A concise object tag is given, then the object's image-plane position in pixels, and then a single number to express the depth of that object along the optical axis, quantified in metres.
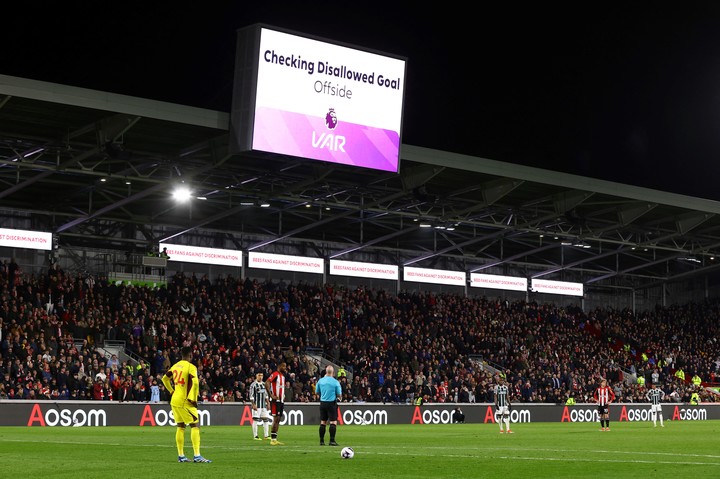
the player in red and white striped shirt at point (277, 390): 25.58
